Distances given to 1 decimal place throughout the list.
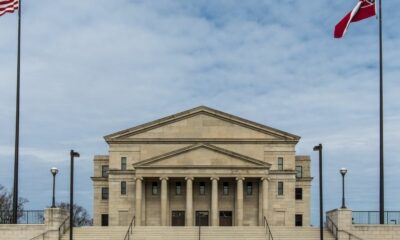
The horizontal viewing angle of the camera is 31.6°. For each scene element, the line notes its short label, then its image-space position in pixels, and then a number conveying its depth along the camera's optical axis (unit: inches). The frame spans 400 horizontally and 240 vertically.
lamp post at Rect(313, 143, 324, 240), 1469.0
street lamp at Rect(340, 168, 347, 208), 1599.4
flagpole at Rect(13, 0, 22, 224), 1557.6
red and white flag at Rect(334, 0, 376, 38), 1585.9
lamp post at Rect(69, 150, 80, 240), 1514.8
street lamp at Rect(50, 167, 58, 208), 1596.9
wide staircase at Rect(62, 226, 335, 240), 1752.0
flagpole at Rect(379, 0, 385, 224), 1556.2
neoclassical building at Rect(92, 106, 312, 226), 2743.6
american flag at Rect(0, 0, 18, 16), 1642.5
